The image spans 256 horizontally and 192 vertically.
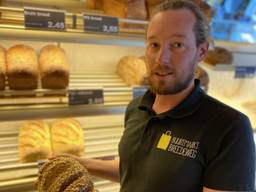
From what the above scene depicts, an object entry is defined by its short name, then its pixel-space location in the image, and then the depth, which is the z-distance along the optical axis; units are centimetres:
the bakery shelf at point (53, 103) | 118
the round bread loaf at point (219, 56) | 178
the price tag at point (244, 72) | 184
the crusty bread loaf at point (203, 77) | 168
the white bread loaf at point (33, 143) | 125
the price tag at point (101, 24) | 126
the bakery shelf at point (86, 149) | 122
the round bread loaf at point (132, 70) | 155
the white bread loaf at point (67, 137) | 131
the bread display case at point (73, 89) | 120
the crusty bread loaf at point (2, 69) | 122
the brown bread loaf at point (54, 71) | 131
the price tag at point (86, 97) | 124
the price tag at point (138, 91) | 147
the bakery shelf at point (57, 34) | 117
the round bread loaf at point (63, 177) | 77
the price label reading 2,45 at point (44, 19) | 114
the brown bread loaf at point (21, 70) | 124
